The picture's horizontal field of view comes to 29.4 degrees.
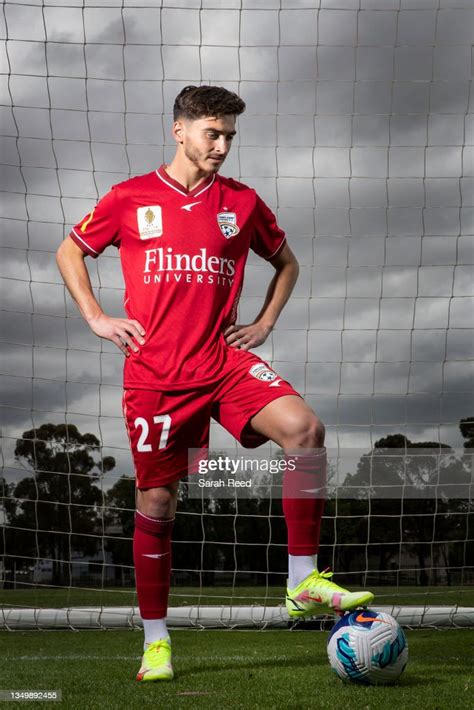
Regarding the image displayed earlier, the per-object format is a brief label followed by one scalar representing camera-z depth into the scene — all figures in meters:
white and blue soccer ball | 4.10
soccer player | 4.04
